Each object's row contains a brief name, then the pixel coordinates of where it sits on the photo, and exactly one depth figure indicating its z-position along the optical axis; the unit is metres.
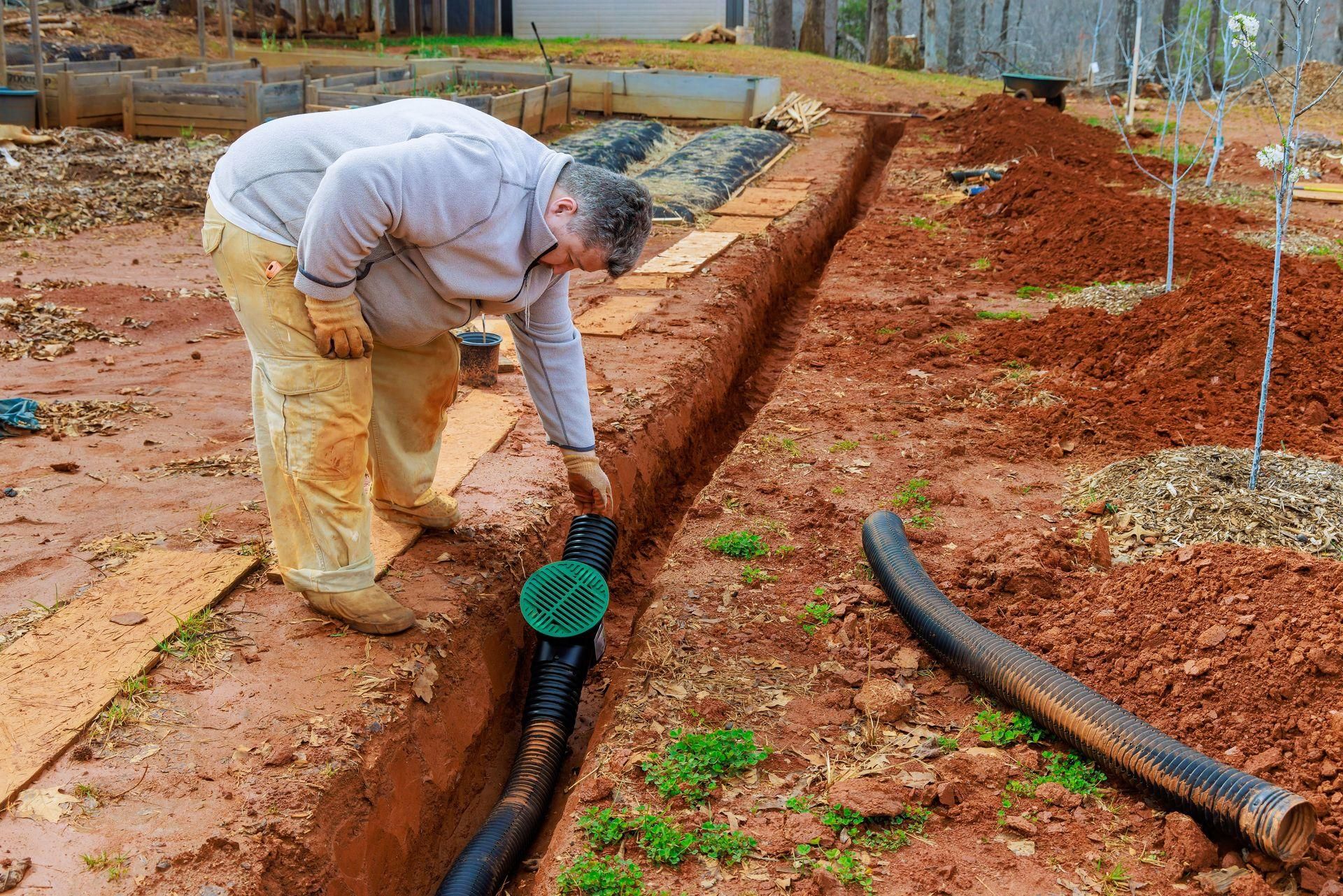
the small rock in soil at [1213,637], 3.37
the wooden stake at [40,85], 12.68
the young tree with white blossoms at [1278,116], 4.51
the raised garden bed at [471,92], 13.48
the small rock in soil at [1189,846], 2.77
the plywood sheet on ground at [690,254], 8.78
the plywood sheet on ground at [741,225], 10.23
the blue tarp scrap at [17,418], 5.05
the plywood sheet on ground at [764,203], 11.02
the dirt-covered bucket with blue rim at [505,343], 6.23
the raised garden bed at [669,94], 17.25
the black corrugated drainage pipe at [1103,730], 2.70
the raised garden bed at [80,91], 13.09
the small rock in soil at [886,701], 3.44
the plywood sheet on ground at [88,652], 2.91
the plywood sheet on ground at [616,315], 7.15
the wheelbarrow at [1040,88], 19.17
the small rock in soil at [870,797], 2.97
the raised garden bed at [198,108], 13.54
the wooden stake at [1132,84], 15.54
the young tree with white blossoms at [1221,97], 8.19
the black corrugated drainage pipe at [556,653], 3.54
